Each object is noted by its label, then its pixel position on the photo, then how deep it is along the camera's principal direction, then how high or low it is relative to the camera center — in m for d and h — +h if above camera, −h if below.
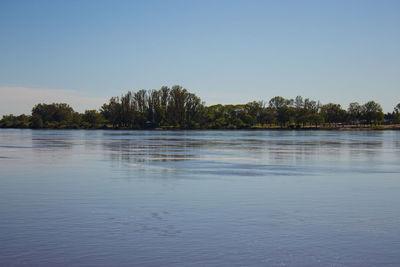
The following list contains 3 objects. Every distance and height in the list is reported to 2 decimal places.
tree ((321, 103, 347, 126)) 191.12 +4.38
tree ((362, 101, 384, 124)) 186.62 +5.13
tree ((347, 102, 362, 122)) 193.94 +3.89
